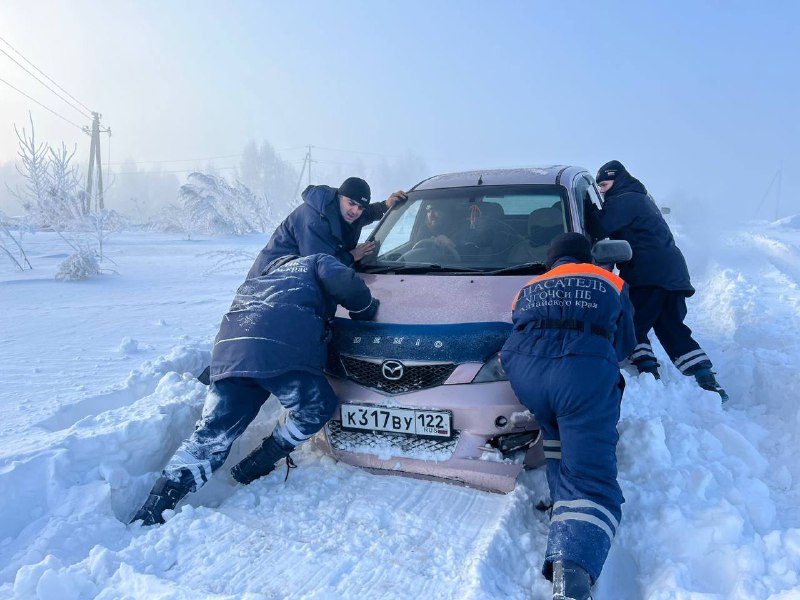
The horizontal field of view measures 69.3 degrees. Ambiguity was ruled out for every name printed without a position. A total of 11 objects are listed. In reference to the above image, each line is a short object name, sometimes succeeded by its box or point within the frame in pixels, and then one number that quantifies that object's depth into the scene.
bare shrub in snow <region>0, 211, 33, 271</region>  10.53
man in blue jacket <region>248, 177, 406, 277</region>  4.19
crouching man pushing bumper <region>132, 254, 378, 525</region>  2.91
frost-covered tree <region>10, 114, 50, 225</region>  16.33
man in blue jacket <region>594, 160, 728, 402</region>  4.52
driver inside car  4.34
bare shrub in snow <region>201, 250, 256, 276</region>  10.89
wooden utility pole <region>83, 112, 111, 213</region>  38.66
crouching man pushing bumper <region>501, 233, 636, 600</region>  2.23
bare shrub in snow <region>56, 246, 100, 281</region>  9.47
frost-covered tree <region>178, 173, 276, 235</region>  23.67
